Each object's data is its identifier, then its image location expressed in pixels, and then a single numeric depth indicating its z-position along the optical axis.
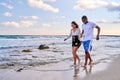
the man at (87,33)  4.01
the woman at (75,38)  4.36
